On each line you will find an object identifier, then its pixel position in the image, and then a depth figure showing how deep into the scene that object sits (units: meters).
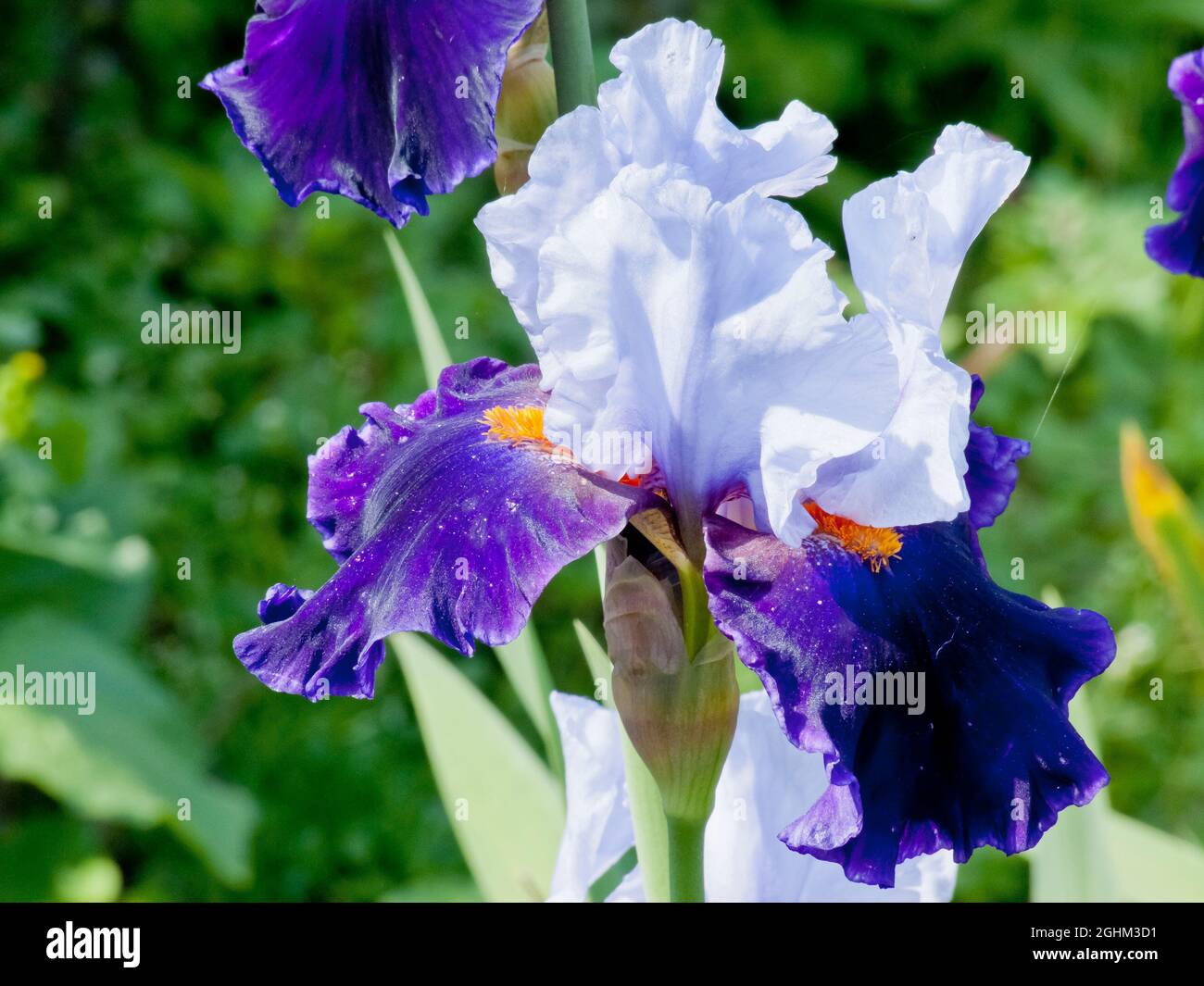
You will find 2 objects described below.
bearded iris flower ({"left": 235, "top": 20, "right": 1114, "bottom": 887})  0.67
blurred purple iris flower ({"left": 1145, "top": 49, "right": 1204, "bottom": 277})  0.78
